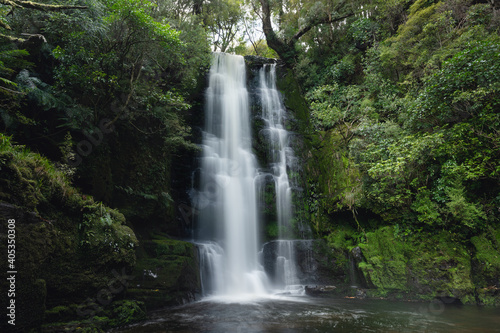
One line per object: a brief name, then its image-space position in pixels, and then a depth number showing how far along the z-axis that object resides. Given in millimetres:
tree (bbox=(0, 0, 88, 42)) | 4738
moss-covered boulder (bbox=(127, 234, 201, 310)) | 7188
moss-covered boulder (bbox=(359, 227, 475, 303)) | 8516
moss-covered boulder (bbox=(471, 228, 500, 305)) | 8125
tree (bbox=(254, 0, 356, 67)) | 18375
